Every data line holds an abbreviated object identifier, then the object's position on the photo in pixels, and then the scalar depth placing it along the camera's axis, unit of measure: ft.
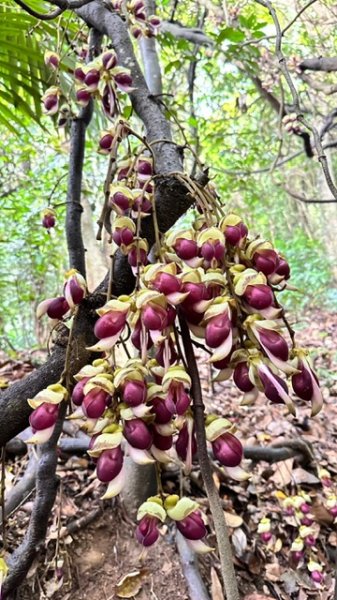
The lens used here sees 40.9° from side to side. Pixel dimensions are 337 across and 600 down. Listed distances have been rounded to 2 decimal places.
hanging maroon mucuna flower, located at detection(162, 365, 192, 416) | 1.24
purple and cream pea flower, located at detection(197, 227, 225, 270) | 1.43
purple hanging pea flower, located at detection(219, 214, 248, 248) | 1.51
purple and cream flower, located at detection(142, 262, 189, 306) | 1.28
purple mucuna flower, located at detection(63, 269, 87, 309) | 1.72
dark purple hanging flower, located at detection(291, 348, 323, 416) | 1.37
